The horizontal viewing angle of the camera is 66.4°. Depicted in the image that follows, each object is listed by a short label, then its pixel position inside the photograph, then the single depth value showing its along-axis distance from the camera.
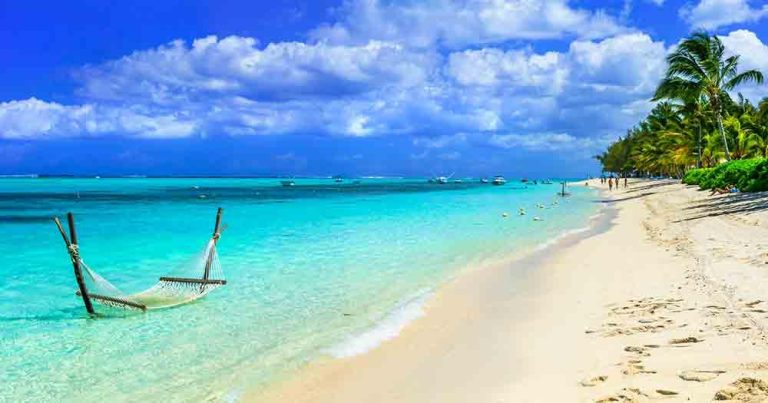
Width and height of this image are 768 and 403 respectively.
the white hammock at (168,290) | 10.87
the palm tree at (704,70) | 34.59
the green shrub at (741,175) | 28.91
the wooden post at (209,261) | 12.62
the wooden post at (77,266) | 10.58
